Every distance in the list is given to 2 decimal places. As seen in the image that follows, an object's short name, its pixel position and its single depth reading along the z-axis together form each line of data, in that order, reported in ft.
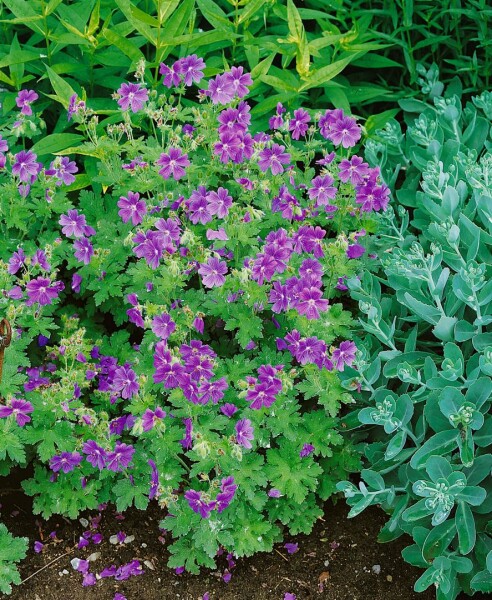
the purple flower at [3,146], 9.68
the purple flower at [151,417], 8.15
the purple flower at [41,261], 9.16
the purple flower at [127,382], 8.66
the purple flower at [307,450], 9.11
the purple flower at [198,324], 8.54
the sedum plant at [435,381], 8.11
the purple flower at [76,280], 9.98
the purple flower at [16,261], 9.41
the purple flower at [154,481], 8.91
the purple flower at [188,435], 8.76
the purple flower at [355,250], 9.34
